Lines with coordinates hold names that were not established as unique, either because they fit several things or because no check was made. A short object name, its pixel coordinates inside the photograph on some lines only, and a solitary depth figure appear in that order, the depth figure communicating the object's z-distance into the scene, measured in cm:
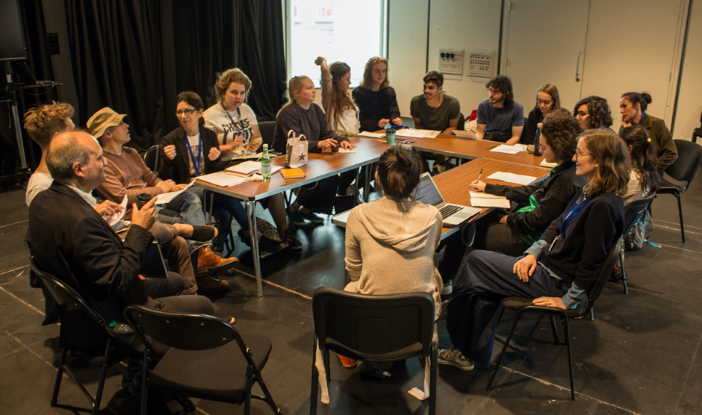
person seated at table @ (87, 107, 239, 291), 305
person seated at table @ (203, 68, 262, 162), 399
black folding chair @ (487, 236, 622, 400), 211
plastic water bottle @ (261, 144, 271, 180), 329
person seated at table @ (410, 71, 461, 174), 496
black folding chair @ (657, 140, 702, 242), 383
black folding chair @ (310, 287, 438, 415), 173
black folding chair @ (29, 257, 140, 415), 183
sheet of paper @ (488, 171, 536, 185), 341
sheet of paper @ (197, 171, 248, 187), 320
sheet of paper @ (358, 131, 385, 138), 483
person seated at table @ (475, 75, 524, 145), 472
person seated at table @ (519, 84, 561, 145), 437
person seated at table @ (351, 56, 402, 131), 511
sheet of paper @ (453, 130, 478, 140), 482
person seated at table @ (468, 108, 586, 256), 272
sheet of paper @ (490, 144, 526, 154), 430
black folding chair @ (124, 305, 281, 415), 166
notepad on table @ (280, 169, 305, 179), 334
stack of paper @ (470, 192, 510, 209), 299
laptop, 274
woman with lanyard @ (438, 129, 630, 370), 215
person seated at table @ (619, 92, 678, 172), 392
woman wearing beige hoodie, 197
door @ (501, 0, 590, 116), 674
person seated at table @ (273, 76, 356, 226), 406
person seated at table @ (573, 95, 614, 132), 361
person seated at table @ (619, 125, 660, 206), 297
